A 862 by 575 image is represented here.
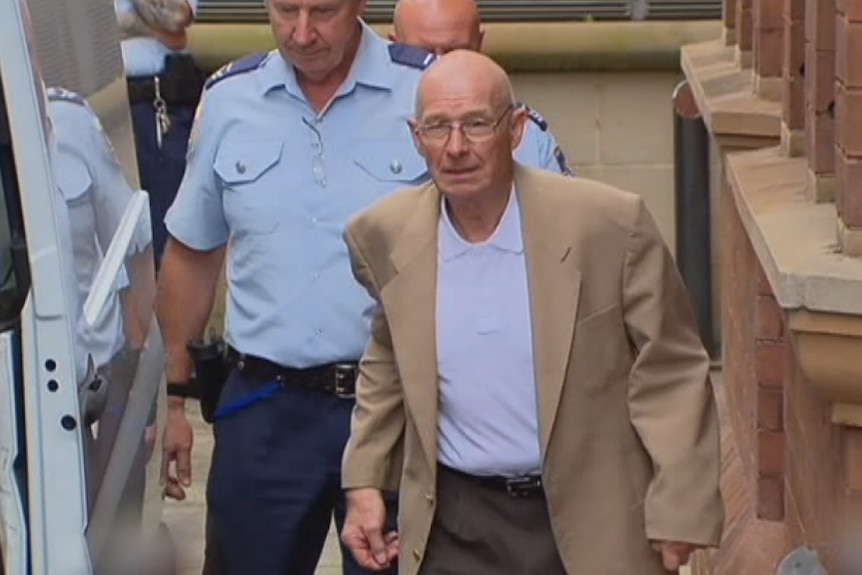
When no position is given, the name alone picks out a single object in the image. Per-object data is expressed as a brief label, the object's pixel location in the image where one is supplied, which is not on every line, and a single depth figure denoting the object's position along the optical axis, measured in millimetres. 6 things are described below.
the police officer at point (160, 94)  17472
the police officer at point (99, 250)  7961
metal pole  18369
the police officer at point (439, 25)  12451
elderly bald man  8584
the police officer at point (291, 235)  10324
